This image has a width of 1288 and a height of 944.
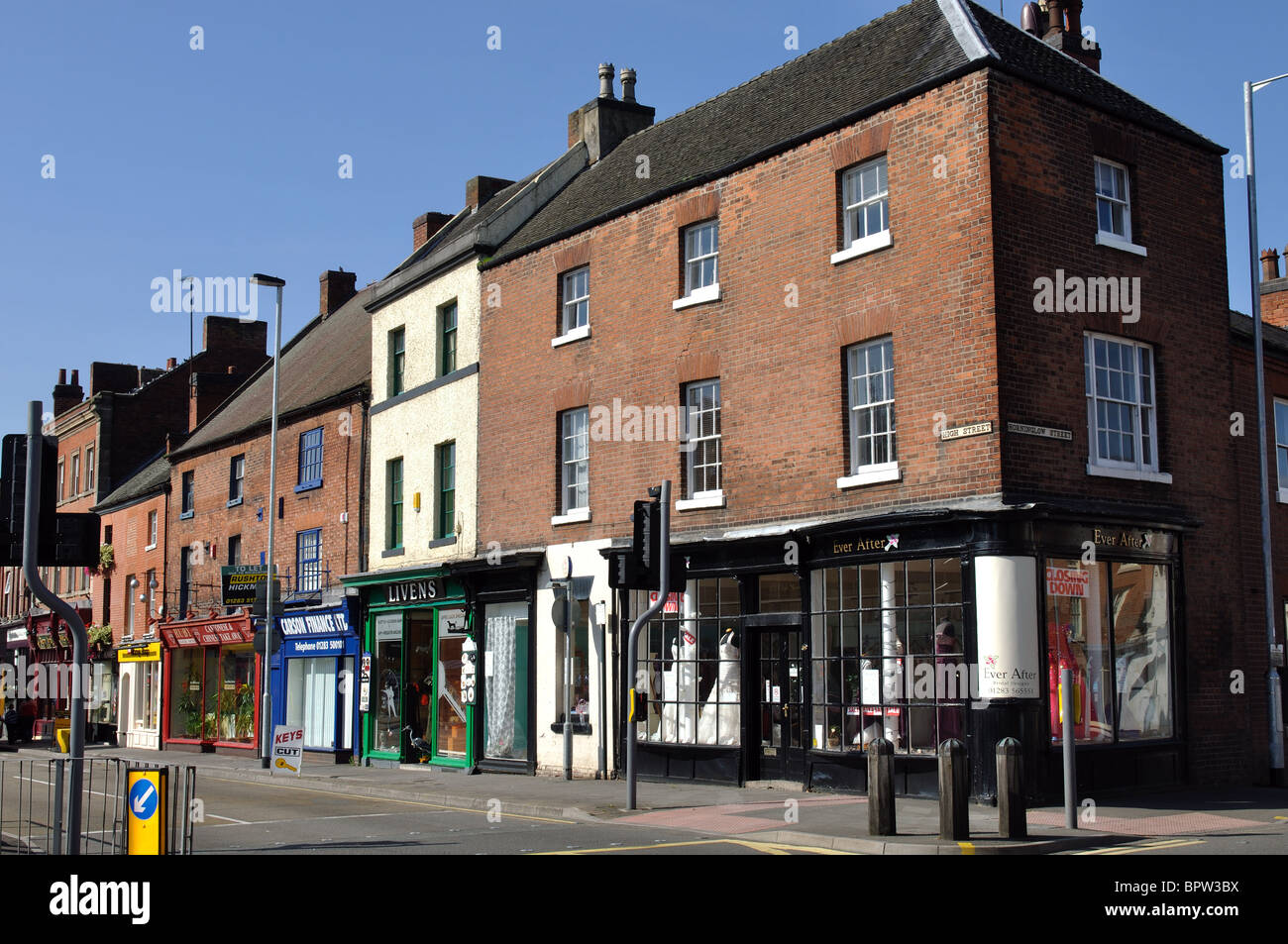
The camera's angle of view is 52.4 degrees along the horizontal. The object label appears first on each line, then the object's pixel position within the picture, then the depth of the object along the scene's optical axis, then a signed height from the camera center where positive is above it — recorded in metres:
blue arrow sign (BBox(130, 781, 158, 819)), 9.93 -1.35
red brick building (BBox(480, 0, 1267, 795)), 16.19 +2.63
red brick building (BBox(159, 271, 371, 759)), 29.72 +2.23
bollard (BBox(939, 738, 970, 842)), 12.16 -1.62
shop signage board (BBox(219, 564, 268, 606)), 30.31 +0.86
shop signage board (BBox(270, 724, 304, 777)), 22.34 -2.15
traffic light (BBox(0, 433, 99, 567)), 10.48 +0.85
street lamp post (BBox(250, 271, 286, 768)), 27.06 +0.68
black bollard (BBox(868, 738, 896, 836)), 12.59 -1.66
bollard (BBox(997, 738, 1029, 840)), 12.32 -1.66
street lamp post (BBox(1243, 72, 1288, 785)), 18.70 +1.28
